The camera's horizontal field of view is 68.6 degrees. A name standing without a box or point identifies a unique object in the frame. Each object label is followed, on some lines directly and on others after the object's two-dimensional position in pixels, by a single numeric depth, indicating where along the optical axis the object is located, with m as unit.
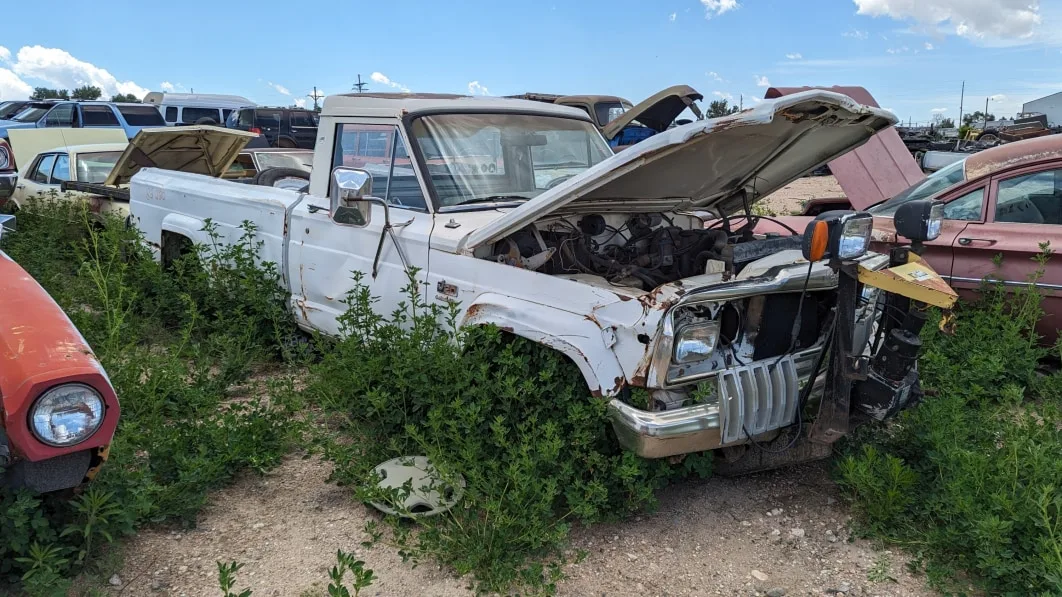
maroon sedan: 5.35
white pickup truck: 3.28
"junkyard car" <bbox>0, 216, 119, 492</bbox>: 2.50
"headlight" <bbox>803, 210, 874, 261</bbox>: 3.05
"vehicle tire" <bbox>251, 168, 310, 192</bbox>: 6.71
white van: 22.85
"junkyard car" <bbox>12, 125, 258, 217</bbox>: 7.66
